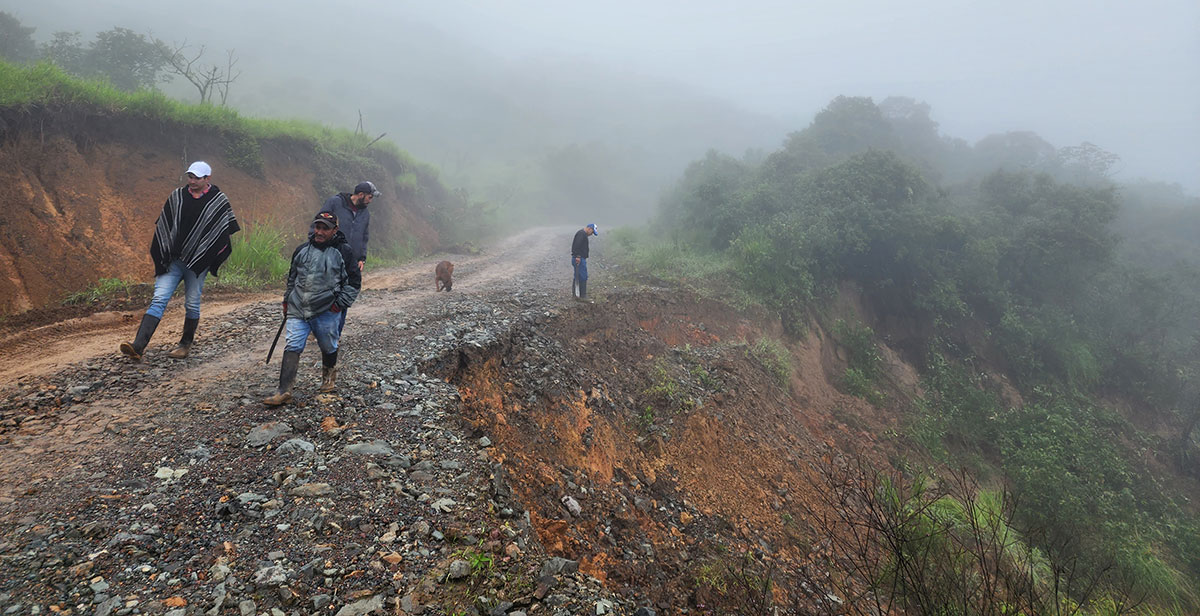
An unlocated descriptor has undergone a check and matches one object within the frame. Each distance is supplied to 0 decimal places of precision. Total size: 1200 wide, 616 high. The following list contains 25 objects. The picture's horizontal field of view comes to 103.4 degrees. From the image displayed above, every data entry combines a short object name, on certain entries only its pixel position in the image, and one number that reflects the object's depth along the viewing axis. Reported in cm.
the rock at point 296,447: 366
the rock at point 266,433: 373
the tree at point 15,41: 1691
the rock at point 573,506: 475
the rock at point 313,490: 326
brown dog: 1000
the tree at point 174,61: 1395
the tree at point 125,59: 1747
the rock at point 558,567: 307
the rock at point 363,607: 244
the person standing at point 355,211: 558
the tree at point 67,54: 1730
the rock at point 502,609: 260
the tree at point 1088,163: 2988
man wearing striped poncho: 471
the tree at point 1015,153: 3148
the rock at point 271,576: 254
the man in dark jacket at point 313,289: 418
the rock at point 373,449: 380
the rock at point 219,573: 251
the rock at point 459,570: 276
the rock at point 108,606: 221
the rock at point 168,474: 317
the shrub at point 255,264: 895
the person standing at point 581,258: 1062
